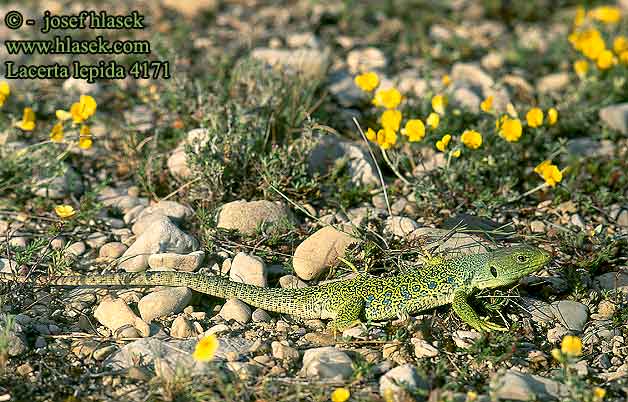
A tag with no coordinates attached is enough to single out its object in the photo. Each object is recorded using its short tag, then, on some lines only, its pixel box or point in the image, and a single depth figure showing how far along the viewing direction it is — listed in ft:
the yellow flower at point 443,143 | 20.45
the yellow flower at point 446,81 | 25.27
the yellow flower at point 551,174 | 20.89
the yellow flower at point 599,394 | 14.39
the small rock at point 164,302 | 17.78
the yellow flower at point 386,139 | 20.94
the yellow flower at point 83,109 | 21.89
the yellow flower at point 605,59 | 27.09
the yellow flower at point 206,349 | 14.70
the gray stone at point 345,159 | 23.21
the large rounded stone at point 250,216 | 20.54
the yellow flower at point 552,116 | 22.98
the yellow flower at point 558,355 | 14.93
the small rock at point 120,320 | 17.24
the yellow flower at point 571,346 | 15.02
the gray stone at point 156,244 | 19.49
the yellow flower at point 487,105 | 22.77
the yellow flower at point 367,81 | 23.79
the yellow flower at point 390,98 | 22.86
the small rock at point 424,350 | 16.72
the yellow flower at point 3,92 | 21.61
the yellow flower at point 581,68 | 27.48
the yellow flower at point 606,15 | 31.24
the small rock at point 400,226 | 20.67
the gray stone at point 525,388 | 15.31
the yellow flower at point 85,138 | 21.89
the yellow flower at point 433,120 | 22.32
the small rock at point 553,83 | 29.45
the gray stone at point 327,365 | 15.79
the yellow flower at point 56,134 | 21.61
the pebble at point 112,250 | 20.20
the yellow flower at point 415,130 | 21.59
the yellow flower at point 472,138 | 21.29
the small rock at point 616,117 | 26.00
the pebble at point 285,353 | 16.57
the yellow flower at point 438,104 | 22.99
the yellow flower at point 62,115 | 22.31
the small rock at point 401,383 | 15.28
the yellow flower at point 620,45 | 27.48
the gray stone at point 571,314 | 18.07
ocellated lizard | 17.42
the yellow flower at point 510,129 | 21.80
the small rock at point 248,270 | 19.21
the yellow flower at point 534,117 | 23.18
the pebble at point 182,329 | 17.25
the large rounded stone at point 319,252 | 19.42
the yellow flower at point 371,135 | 20.71
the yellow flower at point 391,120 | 21.71
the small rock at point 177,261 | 19.08
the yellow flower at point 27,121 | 22.29
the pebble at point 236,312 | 17.94
